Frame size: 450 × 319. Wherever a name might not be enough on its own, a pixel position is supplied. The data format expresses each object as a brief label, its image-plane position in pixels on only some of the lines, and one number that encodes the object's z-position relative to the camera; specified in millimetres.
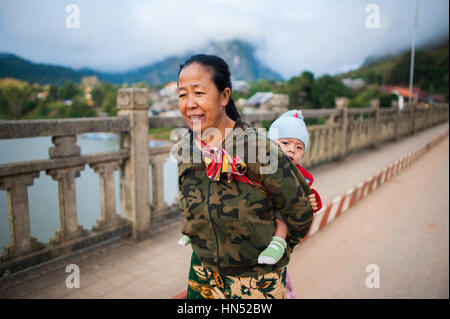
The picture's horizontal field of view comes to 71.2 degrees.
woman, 1340
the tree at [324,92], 25031
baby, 1736
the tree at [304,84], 20791
